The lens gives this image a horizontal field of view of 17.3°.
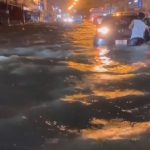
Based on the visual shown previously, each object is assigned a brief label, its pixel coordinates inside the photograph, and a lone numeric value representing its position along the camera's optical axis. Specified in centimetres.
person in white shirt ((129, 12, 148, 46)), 1777
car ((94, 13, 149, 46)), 1820
